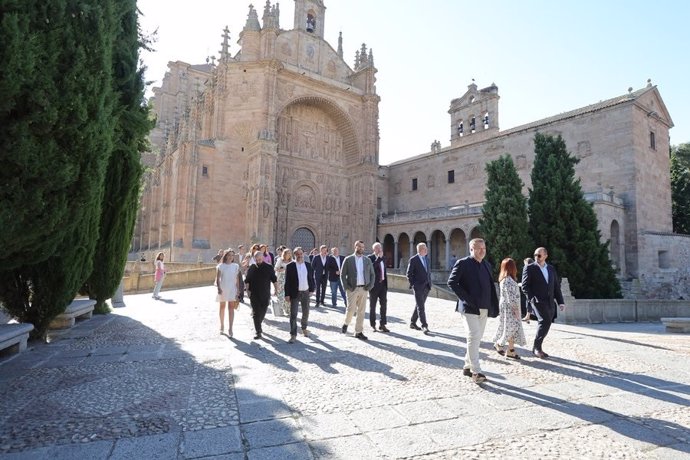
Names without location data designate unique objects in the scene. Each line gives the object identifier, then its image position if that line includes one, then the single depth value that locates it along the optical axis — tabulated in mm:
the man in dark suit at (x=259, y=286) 7016
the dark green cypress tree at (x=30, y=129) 4023
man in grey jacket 7348
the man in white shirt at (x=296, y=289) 6750
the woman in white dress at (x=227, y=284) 7320
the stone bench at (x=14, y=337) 5152
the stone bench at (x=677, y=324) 9805
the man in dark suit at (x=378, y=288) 7938
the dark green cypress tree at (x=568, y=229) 15828
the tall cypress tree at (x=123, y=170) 7668
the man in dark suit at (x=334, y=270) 11985
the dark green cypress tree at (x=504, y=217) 16766
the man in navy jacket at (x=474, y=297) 4648
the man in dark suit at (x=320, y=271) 12039
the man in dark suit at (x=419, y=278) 8062
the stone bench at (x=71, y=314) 7633
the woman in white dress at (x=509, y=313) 5949
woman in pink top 13695
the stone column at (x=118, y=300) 11756
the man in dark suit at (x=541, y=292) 6094
